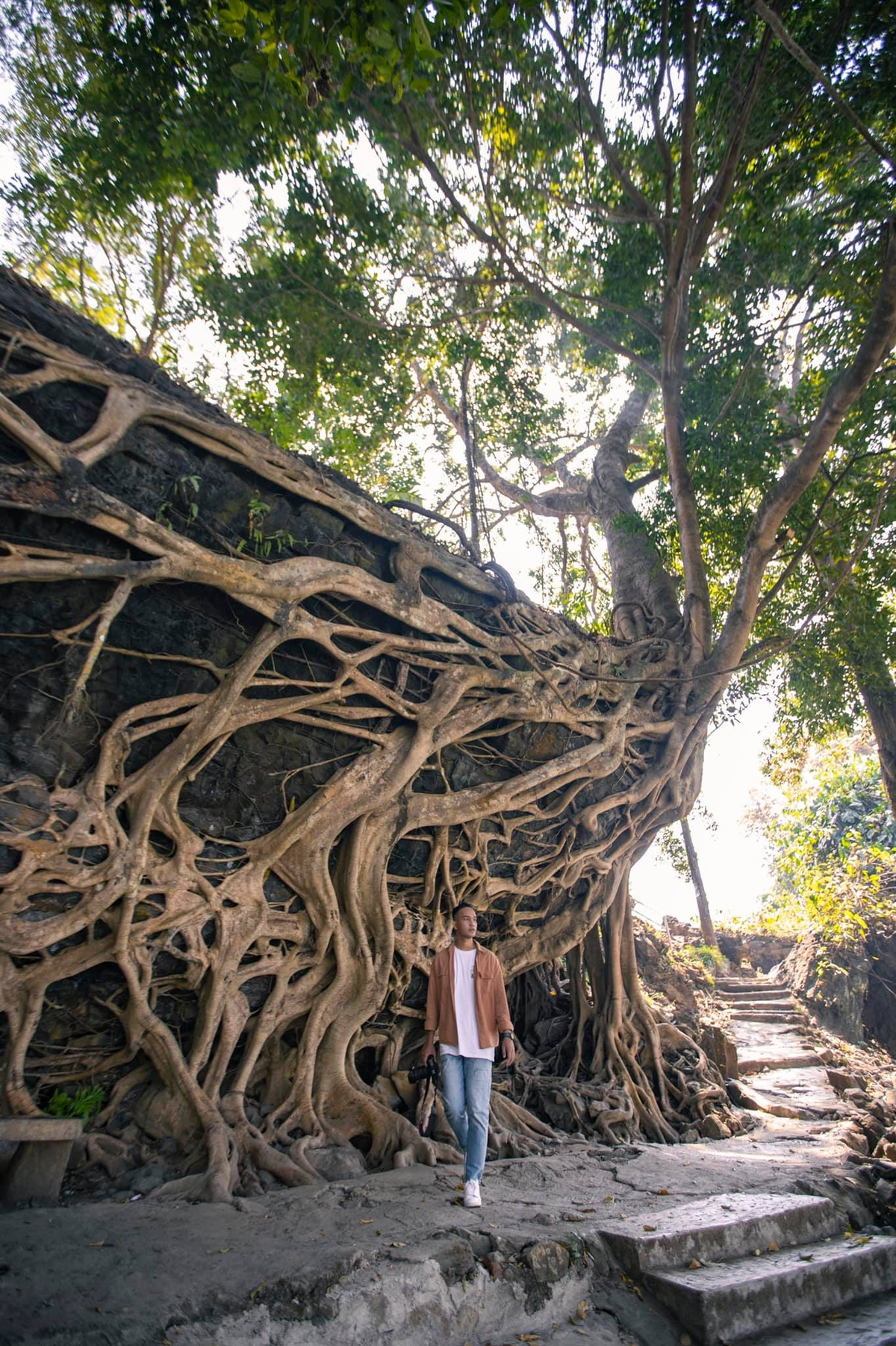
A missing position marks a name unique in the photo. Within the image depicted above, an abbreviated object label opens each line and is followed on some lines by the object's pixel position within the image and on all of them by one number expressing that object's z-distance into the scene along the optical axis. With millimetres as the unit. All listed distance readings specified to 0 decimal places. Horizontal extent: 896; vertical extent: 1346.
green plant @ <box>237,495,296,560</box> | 4289
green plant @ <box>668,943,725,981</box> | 11375
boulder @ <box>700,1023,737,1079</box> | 6871
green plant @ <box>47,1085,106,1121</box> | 3387
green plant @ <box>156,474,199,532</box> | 4012
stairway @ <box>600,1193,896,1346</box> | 2393
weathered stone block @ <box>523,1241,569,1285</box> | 2465
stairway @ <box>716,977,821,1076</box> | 7988
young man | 3289
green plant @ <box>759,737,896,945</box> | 10055
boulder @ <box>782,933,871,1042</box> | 9305
